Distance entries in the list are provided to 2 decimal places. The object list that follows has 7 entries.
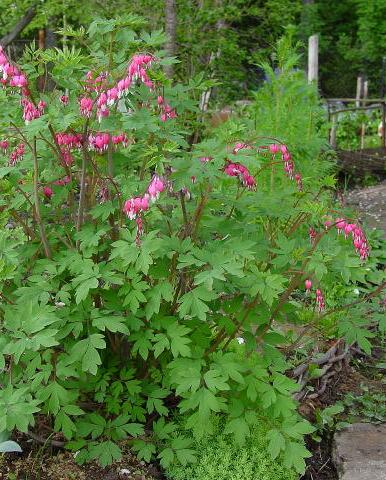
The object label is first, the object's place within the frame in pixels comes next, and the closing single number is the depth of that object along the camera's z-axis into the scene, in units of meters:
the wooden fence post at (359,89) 18.49
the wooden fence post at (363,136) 11.72
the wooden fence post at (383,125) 10.52
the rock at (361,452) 2.86
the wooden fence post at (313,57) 10.17
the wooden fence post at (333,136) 10.52
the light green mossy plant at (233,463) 2.70
